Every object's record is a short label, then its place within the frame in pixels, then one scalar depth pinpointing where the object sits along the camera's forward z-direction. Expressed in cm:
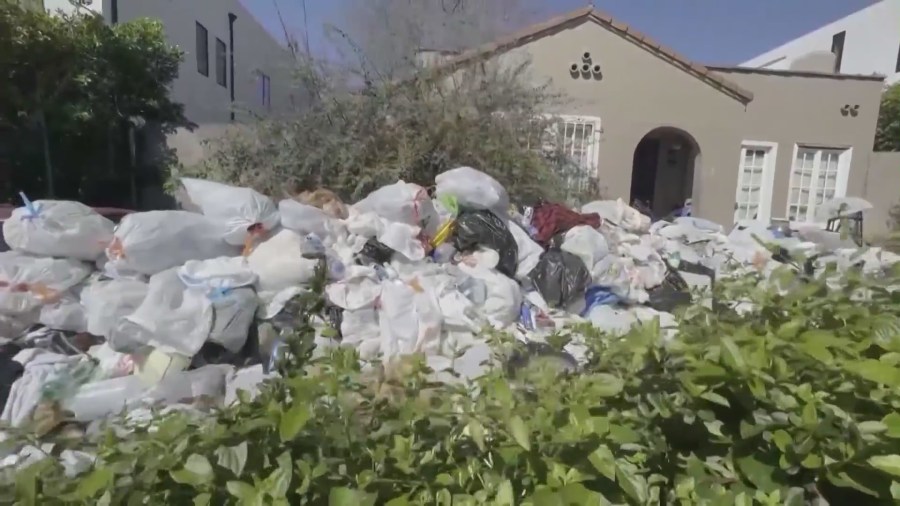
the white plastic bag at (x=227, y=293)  294
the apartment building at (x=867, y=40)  2103
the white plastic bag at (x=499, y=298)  359
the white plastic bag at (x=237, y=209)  346
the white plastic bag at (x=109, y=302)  283
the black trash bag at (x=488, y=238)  403
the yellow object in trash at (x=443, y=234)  398
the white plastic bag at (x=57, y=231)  309
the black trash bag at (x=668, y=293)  406
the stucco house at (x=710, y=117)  927
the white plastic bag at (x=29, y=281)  297
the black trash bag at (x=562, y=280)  394
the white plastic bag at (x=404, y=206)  379
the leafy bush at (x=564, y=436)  82
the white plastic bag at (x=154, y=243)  311
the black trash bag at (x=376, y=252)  373
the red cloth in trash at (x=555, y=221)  451
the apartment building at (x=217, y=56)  775
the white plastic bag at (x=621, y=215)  500
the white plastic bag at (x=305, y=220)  359
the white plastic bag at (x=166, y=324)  279
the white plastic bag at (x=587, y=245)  414
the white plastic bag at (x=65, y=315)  300
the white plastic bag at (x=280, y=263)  325
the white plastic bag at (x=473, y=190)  423
